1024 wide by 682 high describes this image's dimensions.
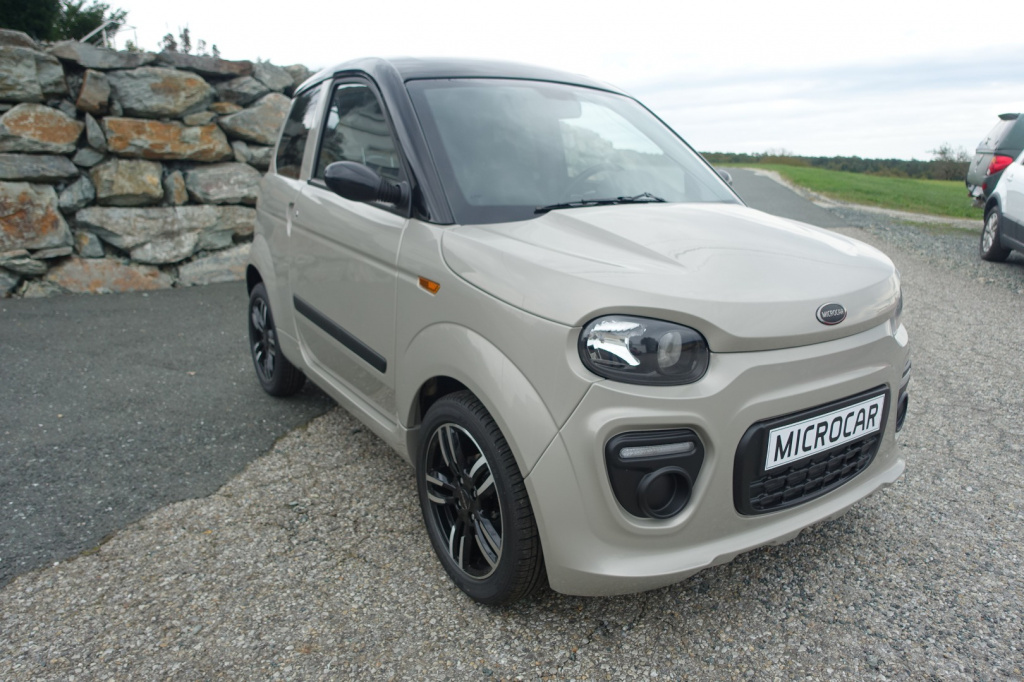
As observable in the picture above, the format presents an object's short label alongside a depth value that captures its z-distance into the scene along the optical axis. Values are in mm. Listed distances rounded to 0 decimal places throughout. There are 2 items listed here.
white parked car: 8333
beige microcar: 2023
